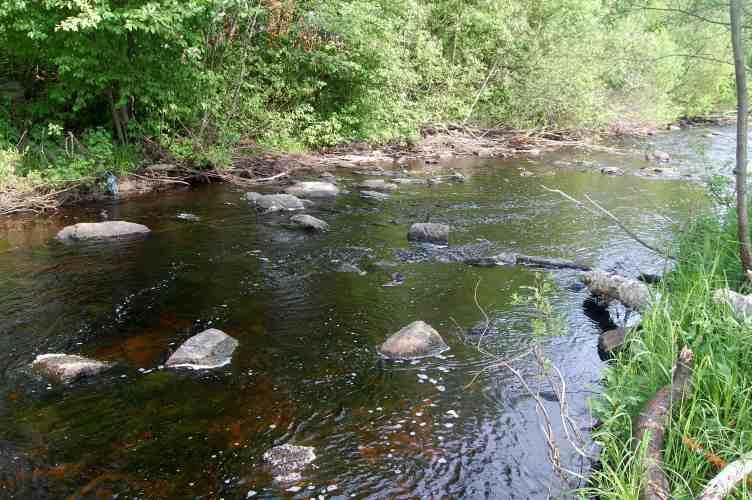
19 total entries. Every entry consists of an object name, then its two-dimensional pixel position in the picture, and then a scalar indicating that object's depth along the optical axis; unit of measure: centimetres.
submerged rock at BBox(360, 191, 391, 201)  1249
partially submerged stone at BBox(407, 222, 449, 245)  923
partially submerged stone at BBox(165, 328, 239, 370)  531
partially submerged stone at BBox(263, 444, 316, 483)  385
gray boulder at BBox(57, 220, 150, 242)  916
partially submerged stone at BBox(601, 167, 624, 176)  1599
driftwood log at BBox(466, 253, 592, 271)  810
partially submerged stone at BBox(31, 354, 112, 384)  504
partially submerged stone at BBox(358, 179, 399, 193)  1340
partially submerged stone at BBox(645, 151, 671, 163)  1786
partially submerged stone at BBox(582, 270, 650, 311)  617
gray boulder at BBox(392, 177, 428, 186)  1438
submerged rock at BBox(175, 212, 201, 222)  1043
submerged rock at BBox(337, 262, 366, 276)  790
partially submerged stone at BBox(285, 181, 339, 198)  1264
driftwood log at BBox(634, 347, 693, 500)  294
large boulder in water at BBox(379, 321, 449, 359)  552
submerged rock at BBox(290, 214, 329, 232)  995
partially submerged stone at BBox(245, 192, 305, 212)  1132
